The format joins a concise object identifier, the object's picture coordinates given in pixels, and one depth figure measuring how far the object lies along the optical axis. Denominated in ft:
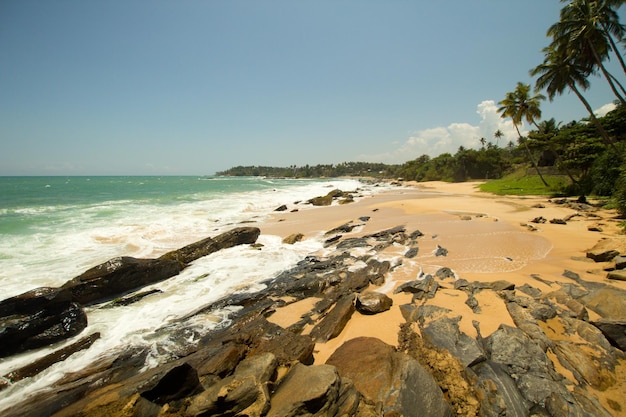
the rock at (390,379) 9.47
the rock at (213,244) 35.12
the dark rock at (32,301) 19.70
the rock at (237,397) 9.46
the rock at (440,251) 29.89
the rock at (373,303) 18.04
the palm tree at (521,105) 104.88
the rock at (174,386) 10.60
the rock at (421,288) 19.63
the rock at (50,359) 15.58
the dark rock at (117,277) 25.15
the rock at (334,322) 16.21
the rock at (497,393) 9.50
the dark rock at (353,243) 36.27
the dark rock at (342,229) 46.10
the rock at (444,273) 23.25
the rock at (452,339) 11.96
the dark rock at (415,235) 37.60
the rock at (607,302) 14.48
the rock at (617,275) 19.54
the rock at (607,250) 23.25
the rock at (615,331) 12.48
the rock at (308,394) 9.11
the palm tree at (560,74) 78.38
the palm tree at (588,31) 66.13
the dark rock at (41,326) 17.87
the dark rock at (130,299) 24.41
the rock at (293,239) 42.27
